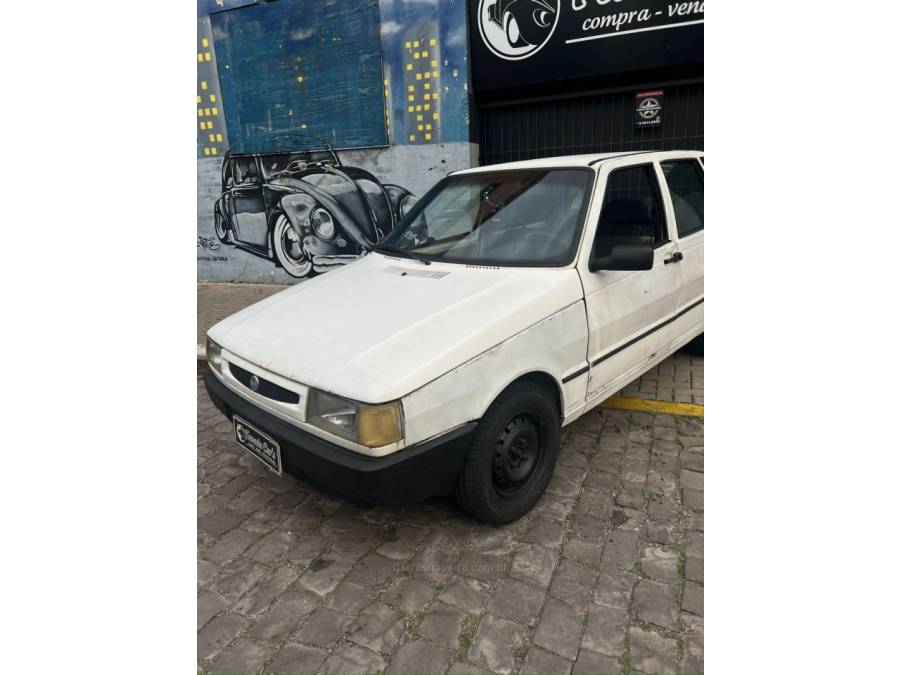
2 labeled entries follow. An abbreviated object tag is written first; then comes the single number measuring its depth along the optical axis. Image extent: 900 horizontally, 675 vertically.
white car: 2.14
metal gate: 6.56
